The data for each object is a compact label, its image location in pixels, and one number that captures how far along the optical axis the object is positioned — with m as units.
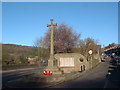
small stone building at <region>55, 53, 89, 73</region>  13.97
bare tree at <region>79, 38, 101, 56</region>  27.70
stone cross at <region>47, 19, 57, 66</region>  9.71
